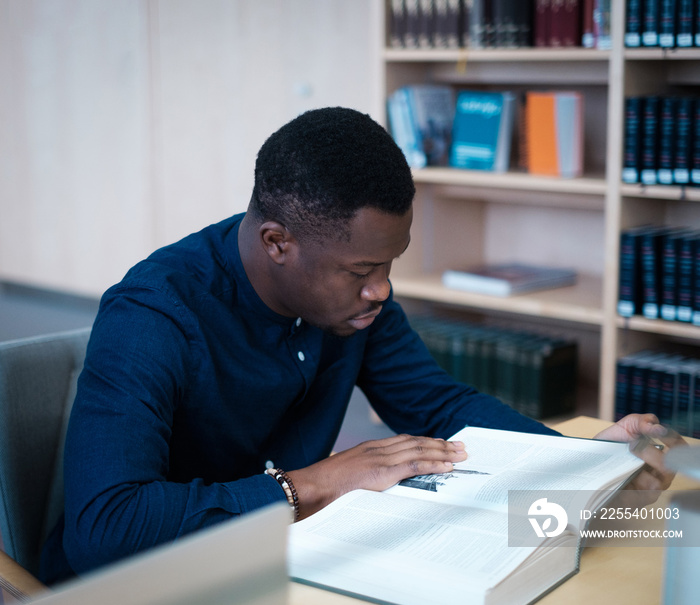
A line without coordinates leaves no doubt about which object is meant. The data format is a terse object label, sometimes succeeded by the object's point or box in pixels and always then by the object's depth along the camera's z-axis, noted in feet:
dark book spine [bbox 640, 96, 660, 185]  8.18
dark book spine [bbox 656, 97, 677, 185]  8.12
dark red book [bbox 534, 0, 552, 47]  8.75
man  3.15
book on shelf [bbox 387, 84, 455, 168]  9.73
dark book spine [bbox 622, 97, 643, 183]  8.23
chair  3.82
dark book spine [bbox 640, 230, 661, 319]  8.43
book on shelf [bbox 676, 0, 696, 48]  7.75
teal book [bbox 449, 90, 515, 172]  9.46
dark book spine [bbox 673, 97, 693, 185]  8.06
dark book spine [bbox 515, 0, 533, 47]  8.92
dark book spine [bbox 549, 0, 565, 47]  8.66
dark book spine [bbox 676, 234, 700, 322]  8.27
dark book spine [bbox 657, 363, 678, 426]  8.49
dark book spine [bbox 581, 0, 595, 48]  8.48
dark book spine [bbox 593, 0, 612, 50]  8.33
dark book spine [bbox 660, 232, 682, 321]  8.36
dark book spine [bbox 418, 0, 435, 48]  9.45
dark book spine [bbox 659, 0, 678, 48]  7.82
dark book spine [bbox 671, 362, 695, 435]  8.36
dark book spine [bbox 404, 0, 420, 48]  9.53
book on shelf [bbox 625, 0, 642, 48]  8.00
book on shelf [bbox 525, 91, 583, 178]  9.03
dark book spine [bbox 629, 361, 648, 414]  8.64
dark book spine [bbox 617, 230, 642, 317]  8.51
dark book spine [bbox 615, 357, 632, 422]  8.74
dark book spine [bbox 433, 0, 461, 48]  9.30
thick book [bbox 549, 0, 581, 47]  8.60
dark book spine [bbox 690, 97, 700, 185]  8.02
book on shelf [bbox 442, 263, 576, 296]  9.53
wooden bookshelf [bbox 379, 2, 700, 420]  8.43
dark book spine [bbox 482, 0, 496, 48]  9.10
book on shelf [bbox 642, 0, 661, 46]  7.90
